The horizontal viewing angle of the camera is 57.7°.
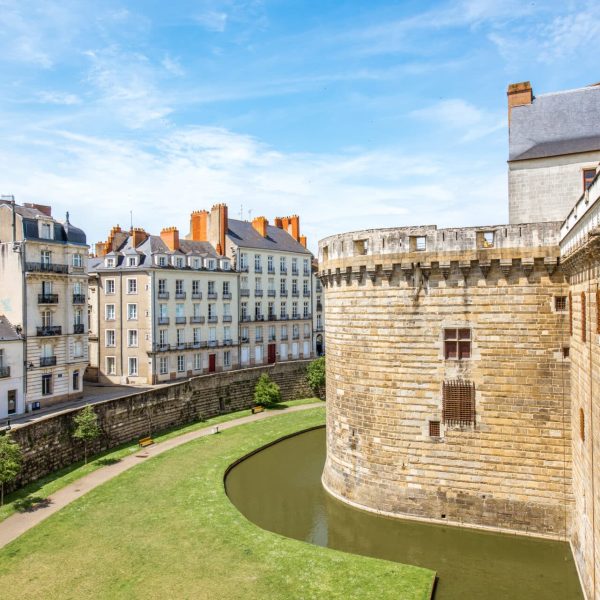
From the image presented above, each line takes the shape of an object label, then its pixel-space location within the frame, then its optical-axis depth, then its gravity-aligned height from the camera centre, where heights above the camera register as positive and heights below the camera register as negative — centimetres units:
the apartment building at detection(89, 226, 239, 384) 4022 +18
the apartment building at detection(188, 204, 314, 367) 4684 +262
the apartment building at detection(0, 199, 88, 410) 3056 +103
